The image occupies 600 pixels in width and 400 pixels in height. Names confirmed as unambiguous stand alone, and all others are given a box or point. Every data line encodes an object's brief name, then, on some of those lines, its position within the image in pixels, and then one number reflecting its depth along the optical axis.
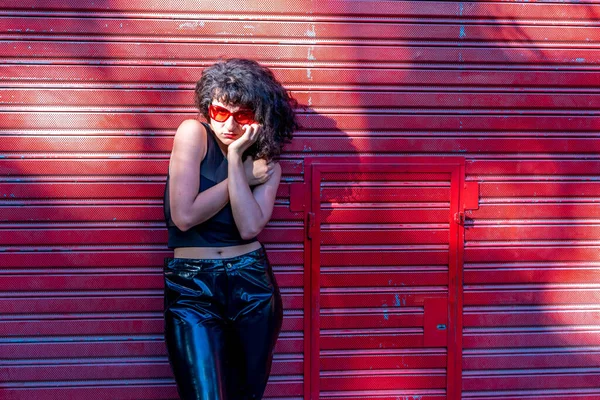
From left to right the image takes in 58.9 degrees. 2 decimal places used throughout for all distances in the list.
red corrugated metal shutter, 3.45
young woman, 2.71
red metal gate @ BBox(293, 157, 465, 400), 3.61
